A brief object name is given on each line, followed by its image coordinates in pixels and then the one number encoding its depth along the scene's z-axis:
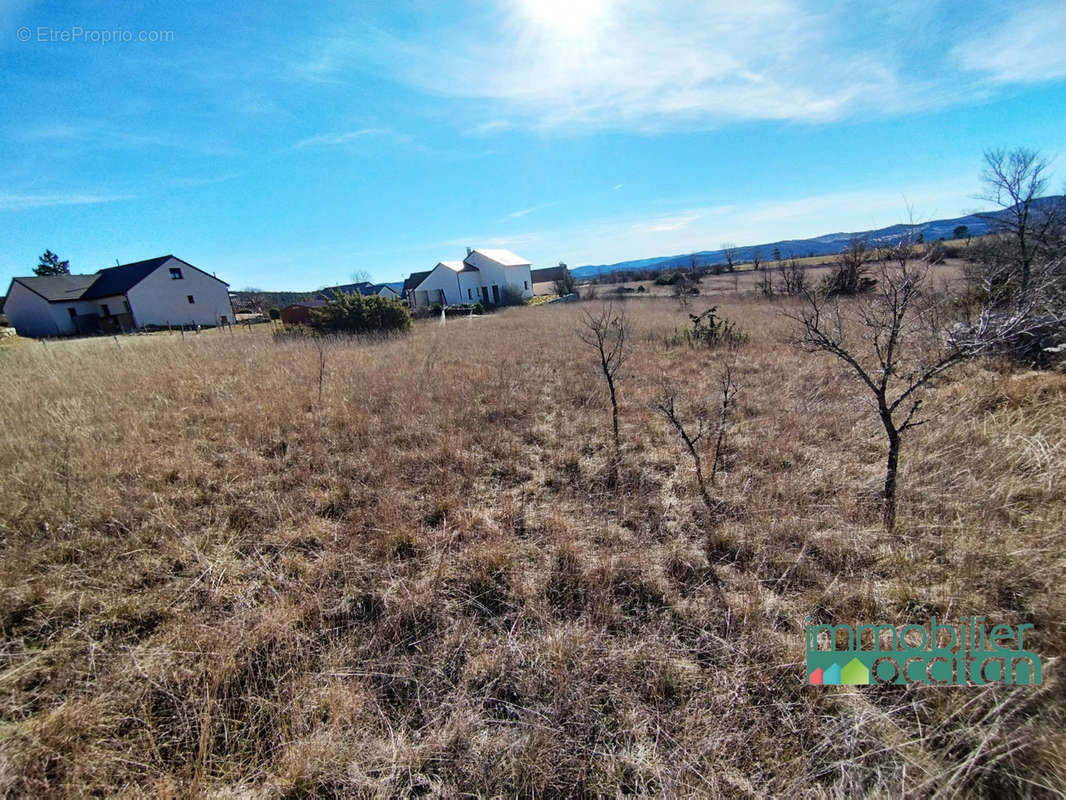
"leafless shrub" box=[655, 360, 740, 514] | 3.75
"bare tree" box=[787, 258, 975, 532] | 2.98
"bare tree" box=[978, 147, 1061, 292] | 12.25
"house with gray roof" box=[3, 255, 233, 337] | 25.88
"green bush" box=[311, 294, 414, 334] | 15.43
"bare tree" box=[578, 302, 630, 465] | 5.02
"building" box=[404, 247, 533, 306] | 36.38
